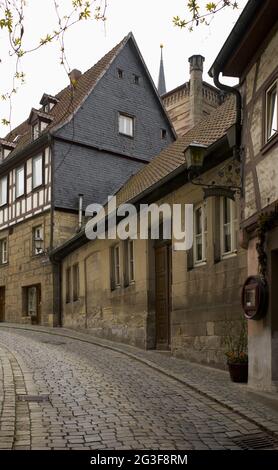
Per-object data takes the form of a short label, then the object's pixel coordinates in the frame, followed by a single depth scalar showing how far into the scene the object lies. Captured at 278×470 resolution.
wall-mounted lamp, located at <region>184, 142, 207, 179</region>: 9.77
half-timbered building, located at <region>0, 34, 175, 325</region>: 22.20
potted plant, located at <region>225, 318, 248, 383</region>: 9.11
